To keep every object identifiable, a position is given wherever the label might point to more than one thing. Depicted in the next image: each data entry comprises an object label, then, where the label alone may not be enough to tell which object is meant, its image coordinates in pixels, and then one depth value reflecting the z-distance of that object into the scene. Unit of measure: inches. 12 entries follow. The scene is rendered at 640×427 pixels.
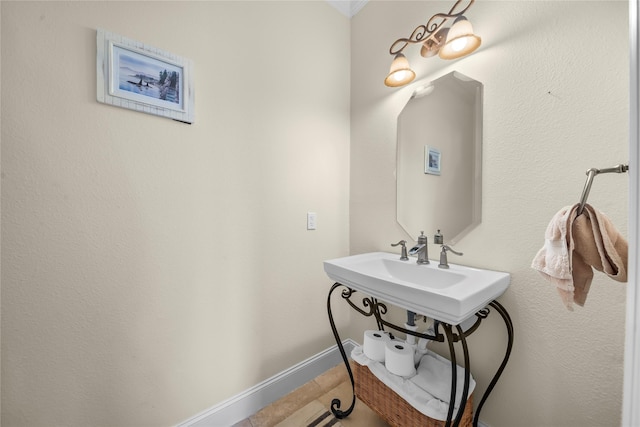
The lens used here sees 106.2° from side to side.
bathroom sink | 29.8
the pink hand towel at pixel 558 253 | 22.7
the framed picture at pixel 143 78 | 35.5
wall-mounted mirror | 43.6
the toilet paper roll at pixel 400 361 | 41.6
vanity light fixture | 39.4
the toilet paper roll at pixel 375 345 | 45.9
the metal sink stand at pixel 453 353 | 31.9
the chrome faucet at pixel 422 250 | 47.2
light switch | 59.4
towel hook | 19.7
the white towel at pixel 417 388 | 36.1
